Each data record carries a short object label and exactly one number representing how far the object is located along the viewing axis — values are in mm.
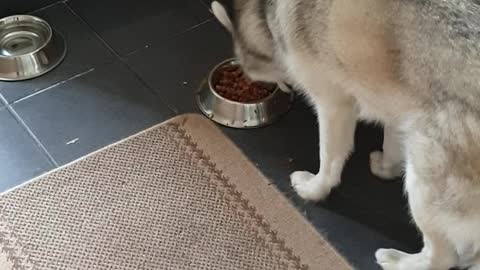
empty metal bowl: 2939
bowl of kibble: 2723
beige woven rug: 2330
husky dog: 1723
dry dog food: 2760
